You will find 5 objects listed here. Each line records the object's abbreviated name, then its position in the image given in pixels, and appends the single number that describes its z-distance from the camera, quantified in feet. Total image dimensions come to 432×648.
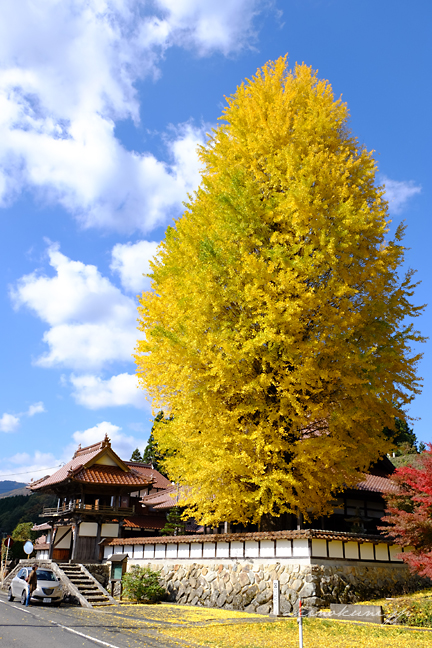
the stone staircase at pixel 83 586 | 56.49
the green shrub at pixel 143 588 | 55.52
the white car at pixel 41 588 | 52.49
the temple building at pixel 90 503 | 82.23
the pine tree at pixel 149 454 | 163.52
